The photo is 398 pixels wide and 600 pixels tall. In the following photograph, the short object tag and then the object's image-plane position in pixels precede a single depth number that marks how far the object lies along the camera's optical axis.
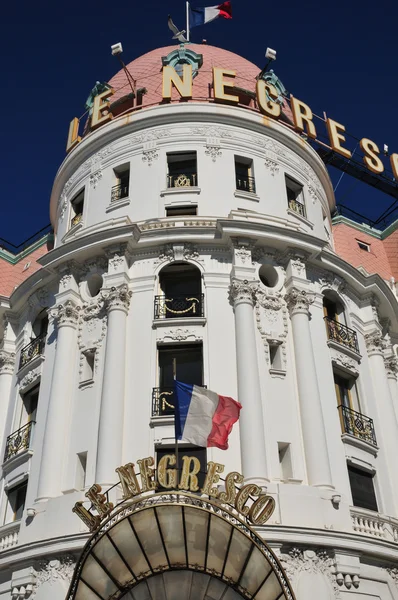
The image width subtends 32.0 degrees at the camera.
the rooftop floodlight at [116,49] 35.12
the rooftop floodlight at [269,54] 36.22
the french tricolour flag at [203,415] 21.28
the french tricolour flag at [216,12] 37.16
